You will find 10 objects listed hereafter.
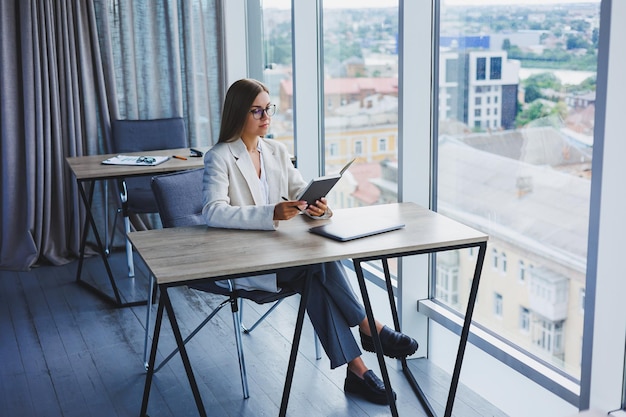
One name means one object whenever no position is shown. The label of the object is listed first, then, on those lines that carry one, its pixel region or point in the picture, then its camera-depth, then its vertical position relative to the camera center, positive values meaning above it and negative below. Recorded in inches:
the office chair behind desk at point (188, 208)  117.3 -24.8
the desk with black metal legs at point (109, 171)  160.7 -24.4
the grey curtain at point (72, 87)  192.4 -9.4
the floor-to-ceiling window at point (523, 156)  103.1 -16.3
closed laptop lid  107.8 -25.2
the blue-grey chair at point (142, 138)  187.9 -22.0
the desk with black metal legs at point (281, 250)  97.0 -26.0
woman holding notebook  115.2 -23.7
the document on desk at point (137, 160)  167.0 -23.4
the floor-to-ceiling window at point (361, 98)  154.3 -11.1
